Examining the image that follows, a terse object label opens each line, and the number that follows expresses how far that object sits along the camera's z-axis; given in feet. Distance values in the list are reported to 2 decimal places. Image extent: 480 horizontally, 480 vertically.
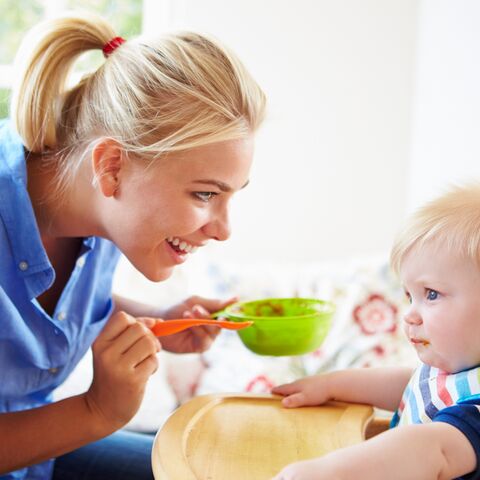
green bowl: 4.17
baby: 2.71
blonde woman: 3.63
